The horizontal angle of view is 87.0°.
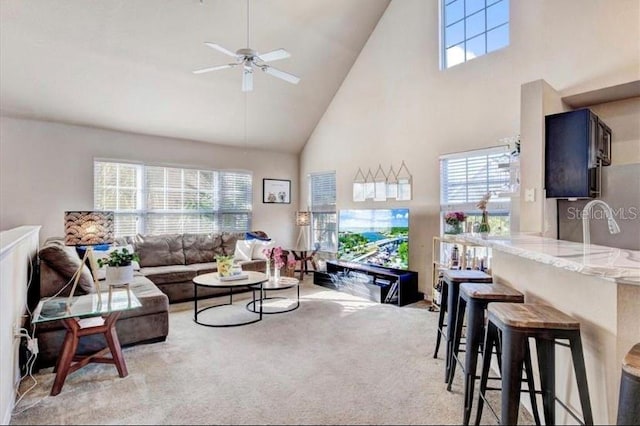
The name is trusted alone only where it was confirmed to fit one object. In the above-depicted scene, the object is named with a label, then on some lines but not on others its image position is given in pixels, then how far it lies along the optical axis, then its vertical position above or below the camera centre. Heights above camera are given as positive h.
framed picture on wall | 6.87 +0.45
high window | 4.05 +2.35
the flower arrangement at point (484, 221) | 3.00 -0.08
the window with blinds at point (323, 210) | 6.43 +0.05
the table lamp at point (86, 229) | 2.82 -0.14
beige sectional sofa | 2.79 -0.80
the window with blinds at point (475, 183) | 4.03 +0.37
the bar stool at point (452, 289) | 2.48 -0.58
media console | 4.51 -1.00
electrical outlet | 2.41 -0.95
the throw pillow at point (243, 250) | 5.46 -0.61
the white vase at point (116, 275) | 2.80 -0.52
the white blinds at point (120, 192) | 5.11 +0.33
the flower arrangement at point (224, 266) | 4.02 -0.64
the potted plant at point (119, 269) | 2.80 -0.47
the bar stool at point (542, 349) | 1.43 -0.61
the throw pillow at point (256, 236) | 5.86 -0.41
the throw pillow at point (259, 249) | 5.57 -0.61
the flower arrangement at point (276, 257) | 4.40 -0.60
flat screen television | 4.89 -0.38
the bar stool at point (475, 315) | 1.94 -0.62
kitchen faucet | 1.71 -0.06
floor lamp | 6.43 -0.16
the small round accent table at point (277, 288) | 4.07 -0.90
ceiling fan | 3.27 +1.54
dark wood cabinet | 2.66 +0.48
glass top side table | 2.40 -0.85
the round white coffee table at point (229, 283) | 3.75 -0.80
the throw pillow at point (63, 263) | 2.93 -0.45
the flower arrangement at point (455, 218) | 3.82 -0.06
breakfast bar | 1.32 -0.41
